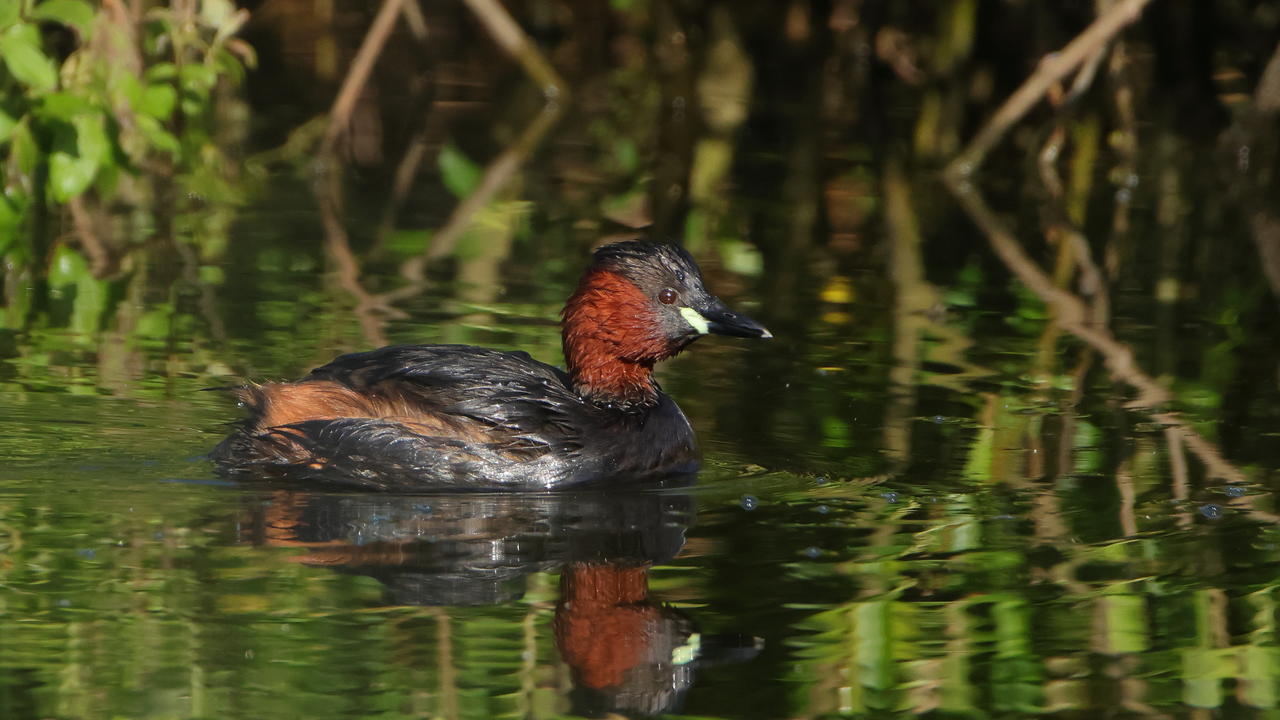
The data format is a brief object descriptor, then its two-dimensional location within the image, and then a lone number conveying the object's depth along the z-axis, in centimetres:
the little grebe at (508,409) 1359
